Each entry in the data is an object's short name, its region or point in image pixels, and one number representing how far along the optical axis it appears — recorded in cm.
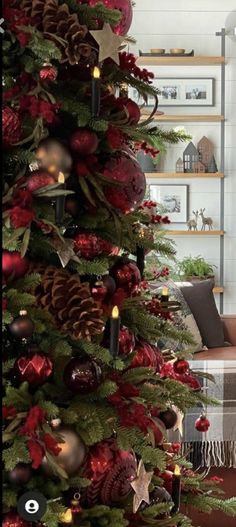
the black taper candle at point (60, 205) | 142
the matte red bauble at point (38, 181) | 145
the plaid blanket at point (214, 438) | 331
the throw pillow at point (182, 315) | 482
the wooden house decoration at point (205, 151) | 667
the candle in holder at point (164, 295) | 196
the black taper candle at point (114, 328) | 145
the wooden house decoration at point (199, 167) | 664
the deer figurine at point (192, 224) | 663
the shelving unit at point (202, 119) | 658
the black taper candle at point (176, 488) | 179
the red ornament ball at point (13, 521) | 144
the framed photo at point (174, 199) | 671
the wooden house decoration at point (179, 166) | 668
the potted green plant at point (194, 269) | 640
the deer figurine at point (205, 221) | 665
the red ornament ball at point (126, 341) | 162
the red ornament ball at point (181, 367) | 197
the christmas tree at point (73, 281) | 144
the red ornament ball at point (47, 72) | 147
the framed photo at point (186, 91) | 670
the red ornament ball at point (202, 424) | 224
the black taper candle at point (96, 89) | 148
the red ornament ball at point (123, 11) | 175
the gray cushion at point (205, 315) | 529
